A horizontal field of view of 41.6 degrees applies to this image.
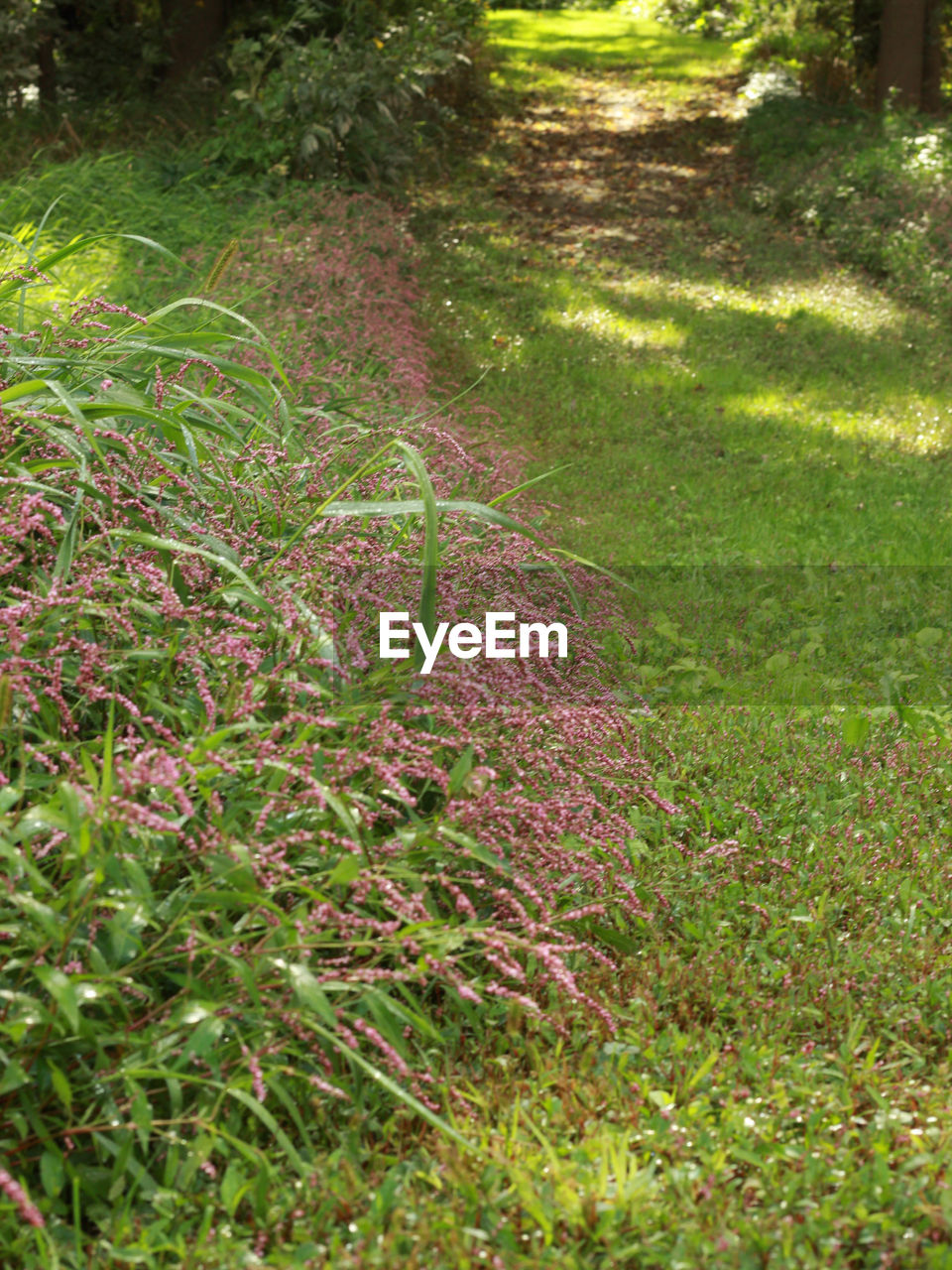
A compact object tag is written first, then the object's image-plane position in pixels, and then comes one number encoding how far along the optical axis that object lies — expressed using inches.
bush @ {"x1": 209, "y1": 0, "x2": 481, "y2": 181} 427.2
